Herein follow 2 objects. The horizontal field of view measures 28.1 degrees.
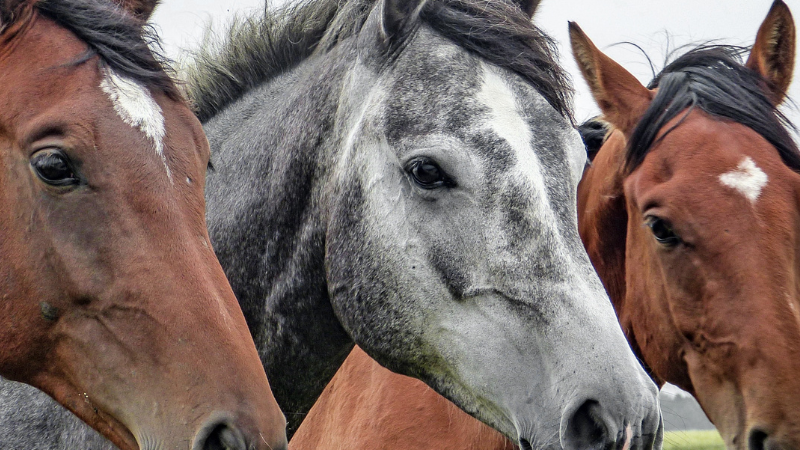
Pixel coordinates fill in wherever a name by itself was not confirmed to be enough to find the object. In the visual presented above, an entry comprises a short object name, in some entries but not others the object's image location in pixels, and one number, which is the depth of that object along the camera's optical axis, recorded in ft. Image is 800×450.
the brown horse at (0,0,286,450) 15.02
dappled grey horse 17.66
